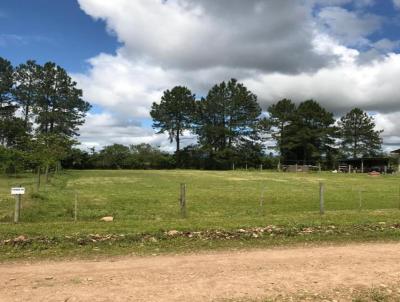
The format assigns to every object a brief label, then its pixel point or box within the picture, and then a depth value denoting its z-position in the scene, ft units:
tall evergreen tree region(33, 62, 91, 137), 249.96
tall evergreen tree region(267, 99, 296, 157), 299.79
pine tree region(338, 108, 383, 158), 311.06
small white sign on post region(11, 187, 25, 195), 42.66
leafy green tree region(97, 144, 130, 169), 289.53
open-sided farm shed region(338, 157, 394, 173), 233.14
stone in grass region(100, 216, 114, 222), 47.78
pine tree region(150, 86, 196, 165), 315.99
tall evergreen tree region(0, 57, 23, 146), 222.28
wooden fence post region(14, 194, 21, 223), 43.46
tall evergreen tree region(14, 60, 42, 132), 248.32
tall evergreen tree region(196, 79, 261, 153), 307.99
